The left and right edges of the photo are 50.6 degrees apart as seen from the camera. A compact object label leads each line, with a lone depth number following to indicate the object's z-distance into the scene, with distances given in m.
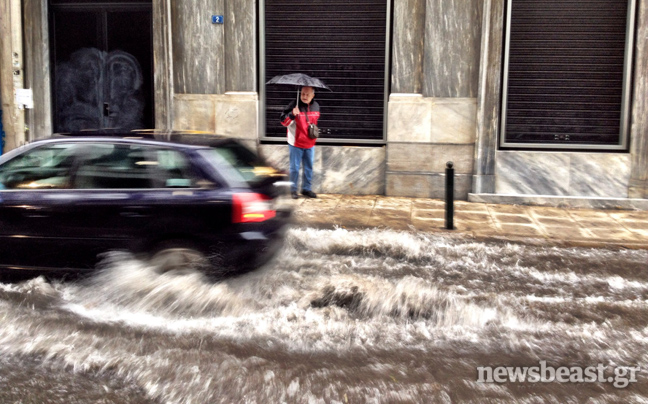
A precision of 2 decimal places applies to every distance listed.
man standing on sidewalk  11.34
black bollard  9.30
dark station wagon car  5.70
